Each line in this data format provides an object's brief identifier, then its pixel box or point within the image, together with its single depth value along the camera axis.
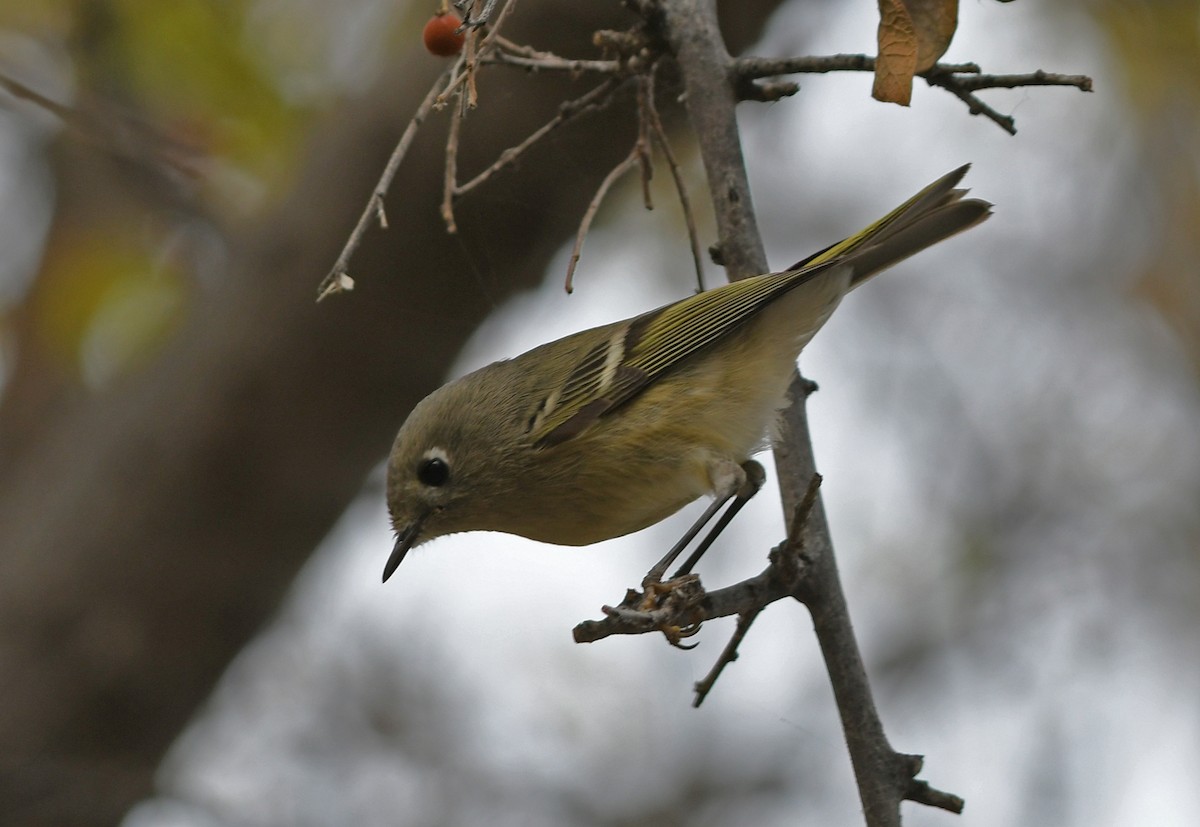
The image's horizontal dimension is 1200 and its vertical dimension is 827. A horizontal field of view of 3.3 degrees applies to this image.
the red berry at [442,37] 2.83
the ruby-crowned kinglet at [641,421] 2.84
